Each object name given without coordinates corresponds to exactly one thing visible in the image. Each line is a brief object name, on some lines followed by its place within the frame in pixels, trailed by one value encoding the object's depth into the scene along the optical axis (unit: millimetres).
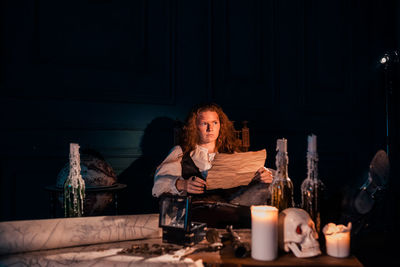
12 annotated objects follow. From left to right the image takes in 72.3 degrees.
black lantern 1160
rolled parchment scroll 1098
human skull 1007
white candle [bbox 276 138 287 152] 1181
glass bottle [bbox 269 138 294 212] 1189
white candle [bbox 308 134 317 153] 1136
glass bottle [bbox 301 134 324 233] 1141
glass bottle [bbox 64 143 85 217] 1454
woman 1760
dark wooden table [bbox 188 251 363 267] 952
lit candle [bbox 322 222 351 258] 1004
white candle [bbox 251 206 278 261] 982
